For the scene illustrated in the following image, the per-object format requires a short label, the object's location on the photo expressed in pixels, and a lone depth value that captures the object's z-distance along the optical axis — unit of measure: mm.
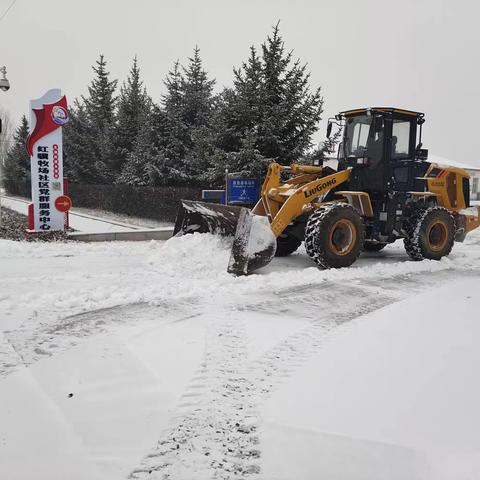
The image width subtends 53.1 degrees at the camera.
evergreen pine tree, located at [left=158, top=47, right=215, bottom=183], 16875
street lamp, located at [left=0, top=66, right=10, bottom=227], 12555
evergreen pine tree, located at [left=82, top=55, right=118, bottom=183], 23547
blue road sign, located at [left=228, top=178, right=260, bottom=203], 10555
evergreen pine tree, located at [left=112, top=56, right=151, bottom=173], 22156
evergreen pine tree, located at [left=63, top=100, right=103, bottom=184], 25062
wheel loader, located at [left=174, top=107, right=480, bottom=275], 7676
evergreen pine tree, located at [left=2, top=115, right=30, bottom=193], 32906
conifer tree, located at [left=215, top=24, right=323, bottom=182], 13219
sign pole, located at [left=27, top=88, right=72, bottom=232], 10961
